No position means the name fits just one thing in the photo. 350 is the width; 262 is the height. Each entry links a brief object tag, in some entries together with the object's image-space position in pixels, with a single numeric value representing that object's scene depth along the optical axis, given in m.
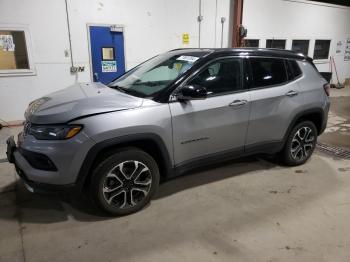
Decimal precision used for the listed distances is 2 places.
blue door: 6.13
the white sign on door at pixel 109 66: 6.37
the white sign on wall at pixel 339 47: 11.48
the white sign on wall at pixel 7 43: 5.40
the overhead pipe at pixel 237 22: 7.69
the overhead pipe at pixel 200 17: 7.21
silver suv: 2.35
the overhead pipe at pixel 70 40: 5.77
